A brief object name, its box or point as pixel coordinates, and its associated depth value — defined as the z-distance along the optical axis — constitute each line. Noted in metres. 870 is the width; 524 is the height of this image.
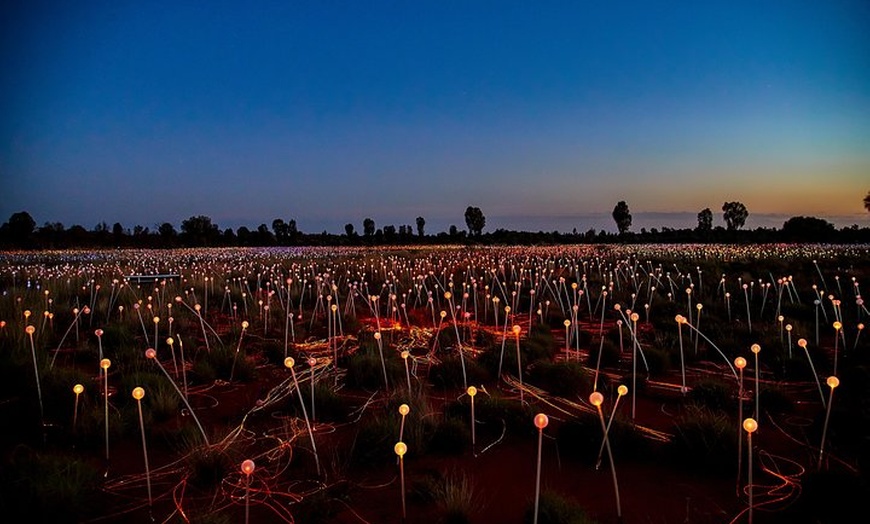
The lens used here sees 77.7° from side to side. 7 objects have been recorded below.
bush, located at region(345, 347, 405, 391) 6.41
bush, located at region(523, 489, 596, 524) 3.16
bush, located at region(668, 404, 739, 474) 4.05
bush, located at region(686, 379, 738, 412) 5.42
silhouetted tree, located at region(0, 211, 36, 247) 43.71
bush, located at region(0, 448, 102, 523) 3.23
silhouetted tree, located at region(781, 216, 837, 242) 43.12
